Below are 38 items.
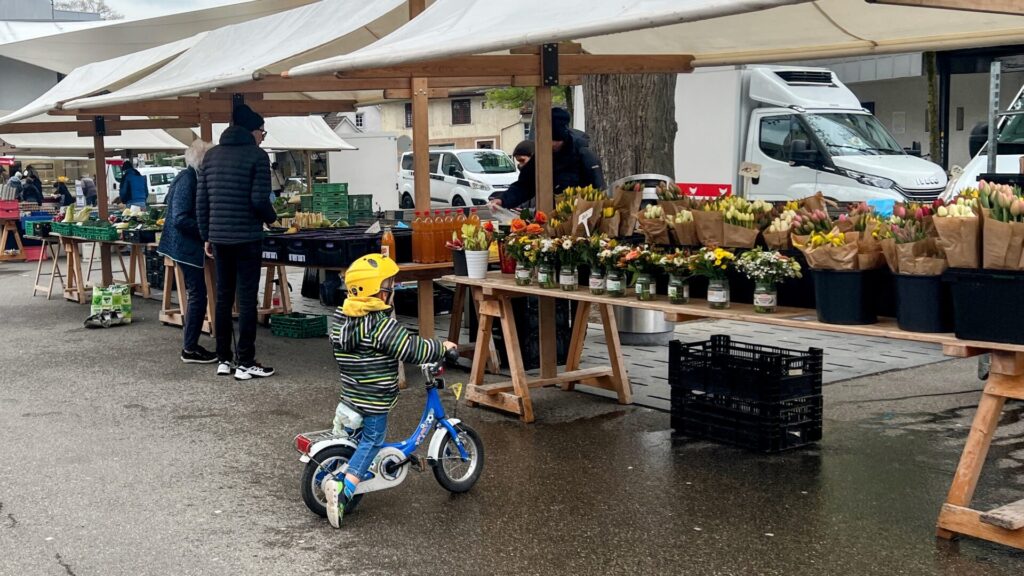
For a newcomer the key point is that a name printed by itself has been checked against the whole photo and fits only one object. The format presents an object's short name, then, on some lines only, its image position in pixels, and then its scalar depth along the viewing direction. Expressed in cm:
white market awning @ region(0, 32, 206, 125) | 1273
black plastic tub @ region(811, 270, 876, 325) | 541
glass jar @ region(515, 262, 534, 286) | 747
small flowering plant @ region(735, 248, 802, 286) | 588
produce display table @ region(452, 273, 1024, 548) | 497
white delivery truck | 1708
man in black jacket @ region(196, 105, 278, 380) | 913
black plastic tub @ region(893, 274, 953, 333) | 512
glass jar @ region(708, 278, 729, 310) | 618
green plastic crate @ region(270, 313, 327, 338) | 1142
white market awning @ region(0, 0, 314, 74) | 1780
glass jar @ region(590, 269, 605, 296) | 696
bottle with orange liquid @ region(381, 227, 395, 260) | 825
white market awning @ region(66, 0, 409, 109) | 910
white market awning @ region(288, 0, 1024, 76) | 559
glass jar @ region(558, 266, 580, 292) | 715
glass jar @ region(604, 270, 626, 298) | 679
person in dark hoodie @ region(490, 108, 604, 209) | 941
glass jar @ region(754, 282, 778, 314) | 592
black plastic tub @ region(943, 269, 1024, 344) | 484
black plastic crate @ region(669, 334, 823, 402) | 650
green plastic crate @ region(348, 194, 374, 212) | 1897
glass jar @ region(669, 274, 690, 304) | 639
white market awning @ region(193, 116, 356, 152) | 2034
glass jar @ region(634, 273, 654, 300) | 659
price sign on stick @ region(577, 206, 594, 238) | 716
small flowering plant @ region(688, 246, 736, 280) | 610
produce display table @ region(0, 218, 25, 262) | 2159
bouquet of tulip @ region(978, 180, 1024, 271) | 480
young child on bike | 561
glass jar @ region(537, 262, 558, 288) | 726
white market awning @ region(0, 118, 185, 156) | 1971
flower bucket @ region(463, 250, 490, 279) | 782
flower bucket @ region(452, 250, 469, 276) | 797
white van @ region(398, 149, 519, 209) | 2847
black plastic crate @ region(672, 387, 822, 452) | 658
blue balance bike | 559
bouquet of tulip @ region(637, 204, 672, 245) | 662
